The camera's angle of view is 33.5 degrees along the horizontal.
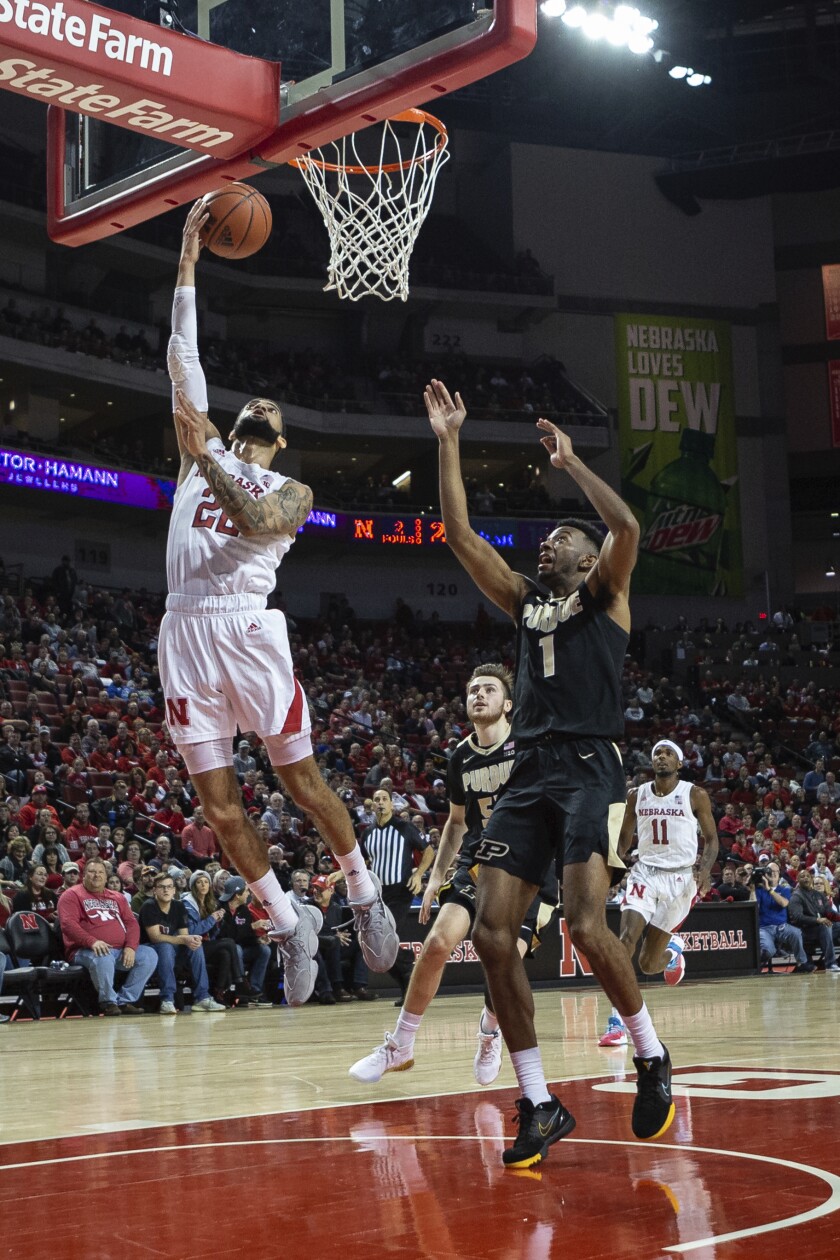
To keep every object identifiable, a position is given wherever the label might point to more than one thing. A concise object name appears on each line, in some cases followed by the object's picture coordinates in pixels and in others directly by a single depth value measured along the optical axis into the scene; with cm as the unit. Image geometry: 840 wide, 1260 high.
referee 1242
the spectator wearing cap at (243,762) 1919
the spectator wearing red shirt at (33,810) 1562
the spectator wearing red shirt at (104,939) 1302
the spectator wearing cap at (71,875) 1352
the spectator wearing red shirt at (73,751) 1841
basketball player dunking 578
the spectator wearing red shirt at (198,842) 1608
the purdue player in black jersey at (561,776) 530
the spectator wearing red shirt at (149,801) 1745
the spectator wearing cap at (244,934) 1422
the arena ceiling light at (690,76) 3450
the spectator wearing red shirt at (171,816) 1736
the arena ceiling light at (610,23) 3098
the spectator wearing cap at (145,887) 1406
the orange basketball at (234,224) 609
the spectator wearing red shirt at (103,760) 1909
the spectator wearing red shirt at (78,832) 1583
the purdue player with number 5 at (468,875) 702
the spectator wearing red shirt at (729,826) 2209
